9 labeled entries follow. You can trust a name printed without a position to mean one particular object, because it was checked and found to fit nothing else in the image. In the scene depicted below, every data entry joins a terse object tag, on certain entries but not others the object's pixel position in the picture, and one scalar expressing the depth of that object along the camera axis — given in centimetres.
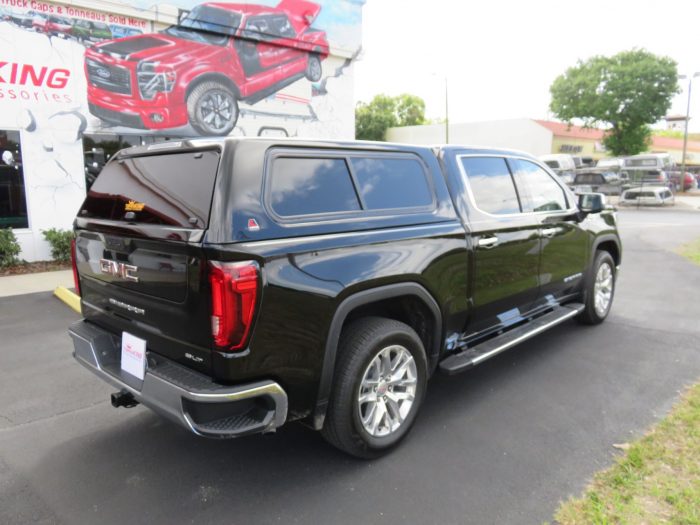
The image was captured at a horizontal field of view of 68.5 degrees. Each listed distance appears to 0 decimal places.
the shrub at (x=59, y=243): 920
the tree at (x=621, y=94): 3359
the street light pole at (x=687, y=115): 2750
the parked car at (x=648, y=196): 2288
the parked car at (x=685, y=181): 3325
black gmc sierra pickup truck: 246
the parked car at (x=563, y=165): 2758
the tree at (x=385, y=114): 4919
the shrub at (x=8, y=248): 863
